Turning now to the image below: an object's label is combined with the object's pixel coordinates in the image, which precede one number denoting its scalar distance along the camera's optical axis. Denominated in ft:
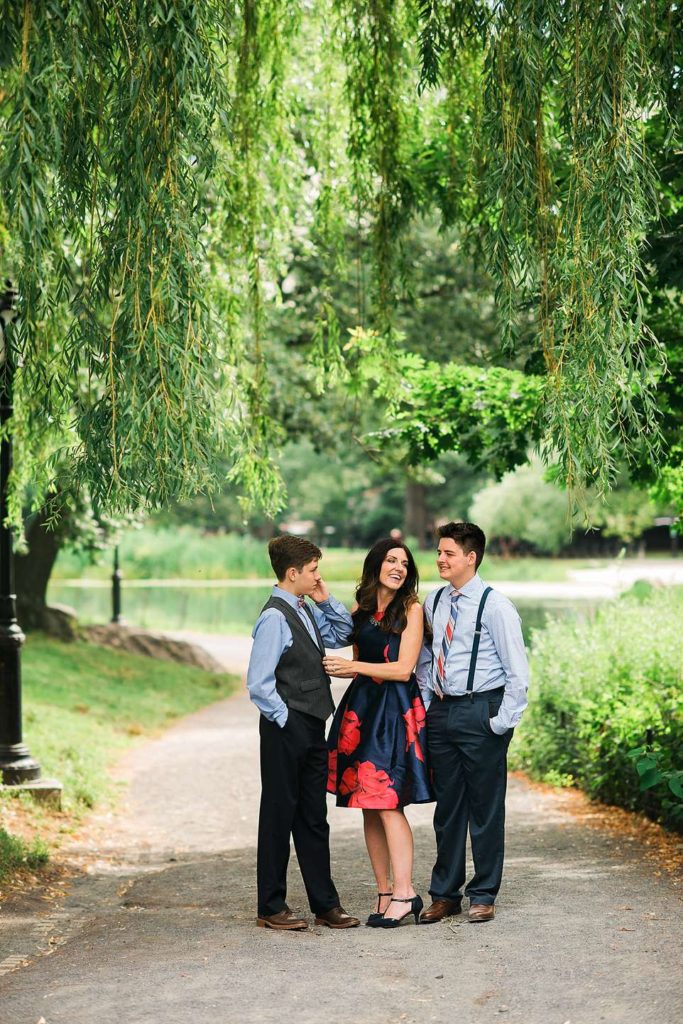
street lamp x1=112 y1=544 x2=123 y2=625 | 75.51
